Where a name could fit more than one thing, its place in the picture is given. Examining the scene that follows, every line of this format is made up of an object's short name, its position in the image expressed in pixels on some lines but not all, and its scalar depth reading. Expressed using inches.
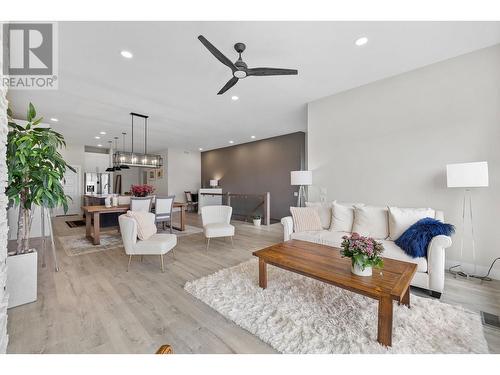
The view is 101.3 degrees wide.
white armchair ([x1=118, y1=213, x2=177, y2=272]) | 109.5
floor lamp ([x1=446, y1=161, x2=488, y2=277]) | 93.3
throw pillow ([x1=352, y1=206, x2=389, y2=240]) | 115.6
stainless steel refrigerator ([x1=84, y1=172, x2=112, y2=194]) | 334.6
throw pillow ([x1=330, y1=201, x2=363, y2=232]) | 129.0
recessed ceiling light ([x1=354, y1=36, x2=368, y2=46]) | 95.9
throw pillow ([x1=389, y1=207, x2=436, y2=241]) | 106.1
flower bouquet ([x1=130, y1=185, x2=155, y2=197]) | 188.1
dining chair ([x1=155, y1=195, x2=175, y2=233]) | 185.0
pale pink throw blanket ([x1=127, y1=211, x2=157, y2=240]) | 115.7
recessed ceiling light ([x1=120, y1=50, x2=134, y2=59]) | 102.9
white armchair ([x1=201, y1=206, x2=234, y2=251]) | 150.6
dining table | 159.3
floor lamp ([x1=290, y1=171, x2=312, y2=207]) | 157.0
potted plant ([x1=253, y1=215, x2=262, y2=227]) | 241.3
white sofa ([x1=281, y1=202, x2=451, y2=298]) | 83.6
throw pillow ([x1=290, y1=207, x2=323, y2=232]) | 134.8
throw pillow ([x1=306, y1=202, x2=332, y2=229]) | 139.0
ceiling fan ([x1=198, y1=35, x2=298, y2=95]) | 88.2
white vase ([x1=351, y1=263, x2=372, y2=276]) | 68.7
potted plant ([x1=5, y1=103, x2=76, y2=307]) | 80.2
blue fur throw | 89.1
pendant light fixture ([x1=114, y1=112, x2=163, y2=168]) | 207.2
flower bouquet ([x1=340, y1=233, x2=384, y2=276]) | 67.4
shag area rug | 58.6
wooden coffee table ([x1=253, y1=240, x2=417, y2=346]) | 58.3
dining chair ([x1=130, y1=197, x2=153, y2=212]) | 171.9
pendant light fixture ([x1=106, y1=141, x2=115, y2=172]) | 306.3
